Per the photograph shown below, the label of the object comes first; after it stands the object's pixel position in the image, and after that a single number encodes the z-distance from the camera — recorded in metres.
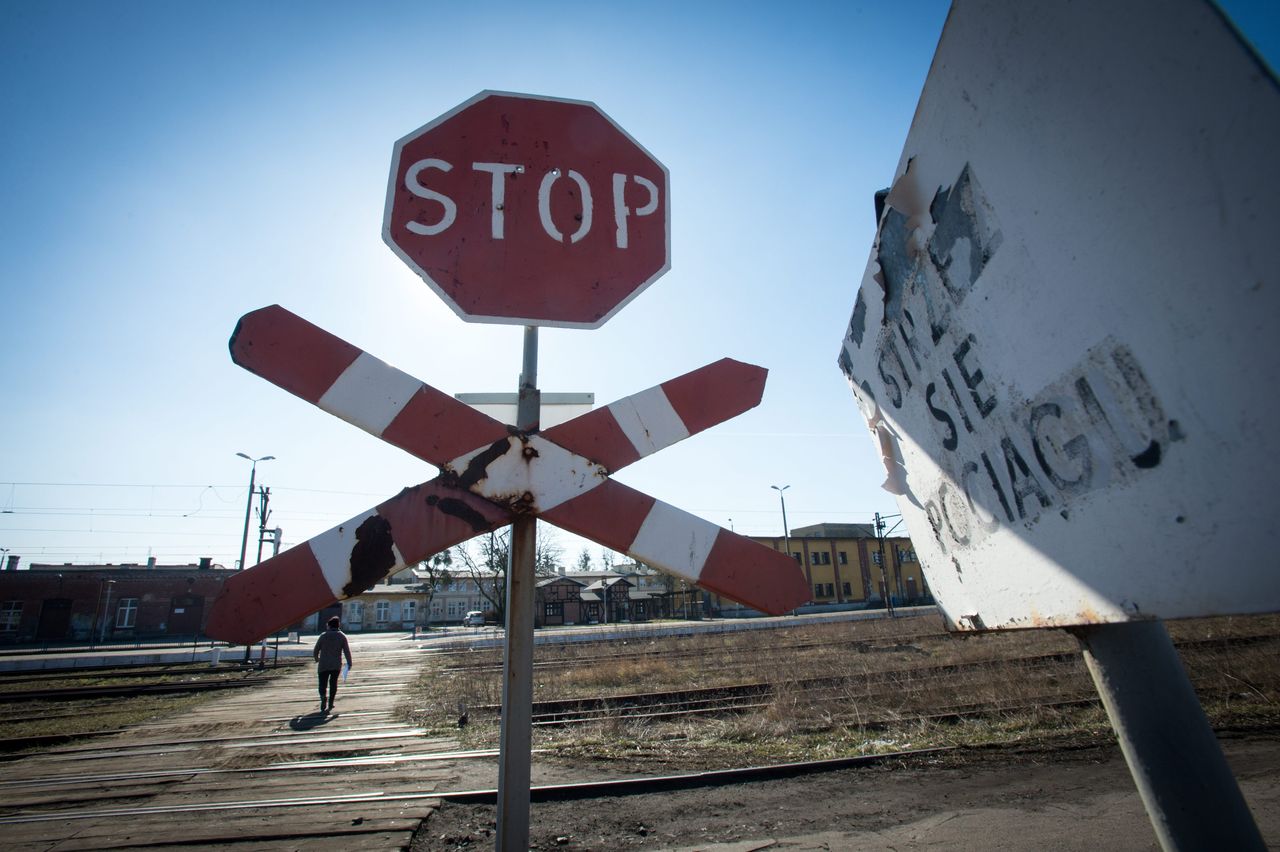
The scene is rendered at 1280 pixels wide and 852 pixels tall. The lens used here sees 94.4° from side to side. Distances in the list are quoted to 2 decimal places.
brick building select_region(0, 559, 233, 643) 41.03
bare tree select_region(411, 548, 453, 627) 39.32
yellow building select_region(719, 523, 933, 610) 58.69
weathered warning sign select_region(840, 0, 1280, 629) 0.61
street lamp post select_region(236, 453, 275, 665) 27.25
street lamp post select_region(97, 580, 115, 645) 40.95
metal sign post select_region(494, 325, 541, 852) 1.39
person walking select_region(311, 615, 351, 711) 10.25
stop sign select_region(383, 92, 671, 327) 1.72
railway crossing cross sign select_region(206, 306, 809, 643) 1.31
